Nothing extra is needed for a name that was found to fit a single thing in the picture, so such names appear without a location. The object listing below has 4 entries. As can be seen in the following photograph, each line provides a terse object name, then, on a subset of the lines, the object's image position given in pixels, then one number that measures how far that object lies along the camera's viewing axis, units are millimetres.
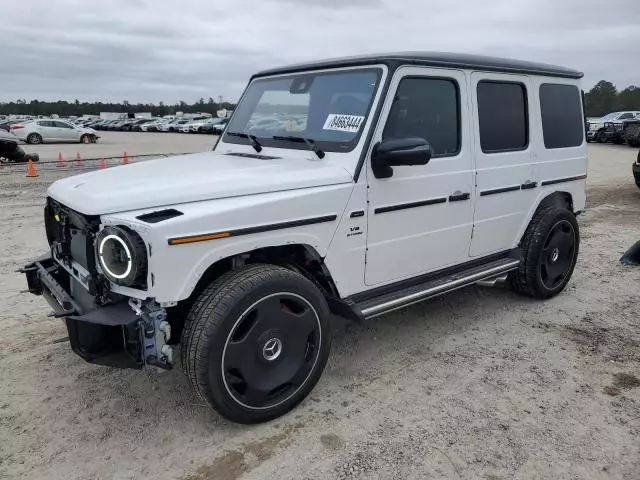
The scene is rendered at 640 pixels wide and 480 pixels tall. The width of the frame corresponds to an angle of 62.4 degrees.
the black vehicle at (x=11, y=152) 17797
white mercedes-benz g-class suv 2777
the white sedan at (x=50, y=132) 27594
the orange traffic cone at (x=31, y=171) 14302
